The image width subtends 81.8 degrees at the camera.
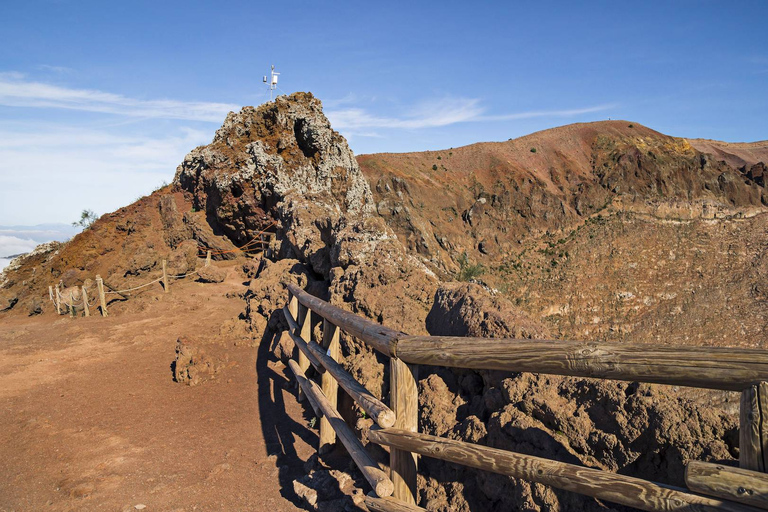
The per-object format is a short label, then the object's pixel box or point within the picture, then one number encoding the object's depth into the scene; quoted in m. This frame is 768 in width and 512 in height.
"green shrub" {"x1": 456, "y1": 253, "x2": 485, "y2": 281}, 23.68
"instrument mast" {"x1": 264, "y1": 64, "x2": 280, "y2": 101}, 18.53
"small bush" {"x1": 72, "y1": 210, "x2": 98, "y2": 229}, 22.61
